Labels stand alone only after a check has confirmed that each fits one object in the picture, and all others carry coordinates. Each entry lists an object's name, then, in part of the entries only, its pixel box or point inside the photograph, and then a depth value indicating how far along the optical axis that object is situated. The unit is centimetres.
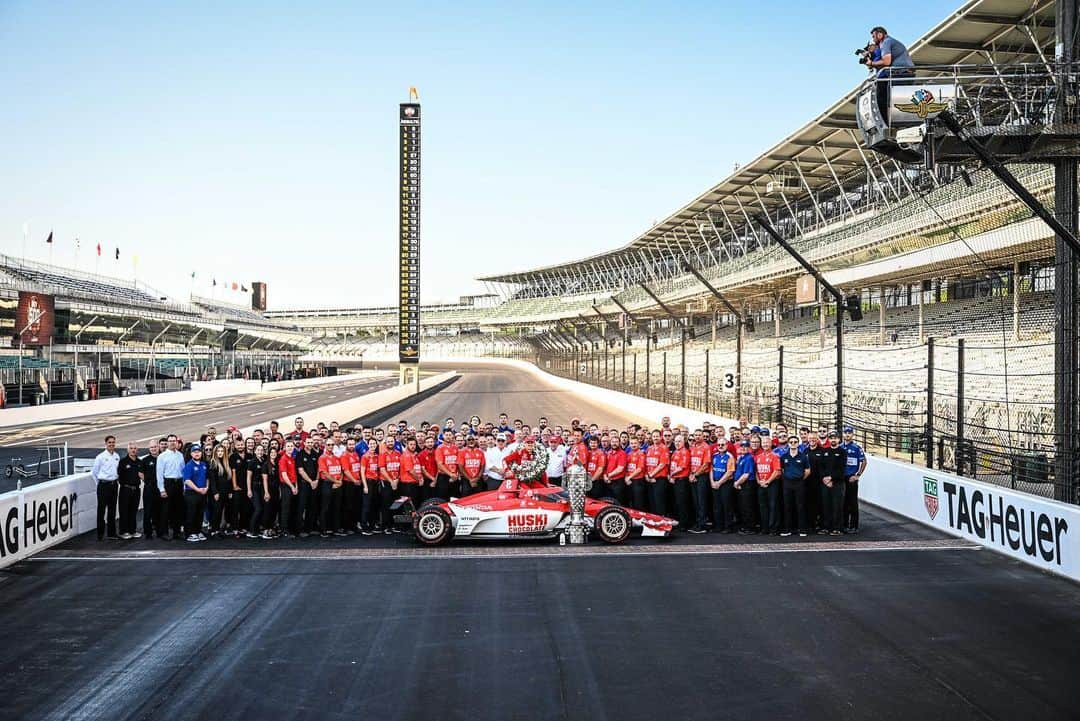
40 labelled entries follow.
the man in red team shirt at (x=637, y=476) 1389
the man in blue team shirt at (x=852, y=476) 1295
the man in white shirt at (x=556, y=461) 1465
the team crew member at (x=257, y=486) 1279
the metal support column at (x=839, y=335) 1689
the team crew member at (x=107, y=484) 1252
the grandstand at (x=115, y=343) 4597
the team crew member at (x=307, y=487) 1297
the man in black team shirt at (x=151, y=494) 1259
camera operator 1177
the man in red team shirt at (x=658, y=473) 1378
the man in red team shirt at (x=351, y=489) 1309
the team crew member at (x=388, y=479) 1343
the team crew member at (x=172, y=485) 1259
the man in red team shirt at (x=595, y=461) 1412
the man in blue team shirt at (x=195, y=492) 1266
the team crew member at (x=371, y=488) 1322
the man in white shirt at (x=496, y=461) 1443
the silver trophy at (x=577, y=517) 1230
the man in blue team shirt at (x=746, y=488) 1323
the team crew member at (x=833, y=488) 1291
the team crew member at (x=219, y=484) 1272
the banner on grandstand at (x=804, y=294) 2652
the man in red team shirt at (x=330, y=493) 1295
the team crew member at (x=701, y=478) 1354
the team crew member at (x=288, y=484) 1288
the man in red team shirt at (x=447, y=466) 1401
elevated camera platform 1170
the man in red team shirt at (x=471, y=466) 1412
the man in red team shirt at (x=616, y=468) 1409
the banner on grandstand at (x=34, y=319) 4141
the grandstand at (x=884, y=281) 2147
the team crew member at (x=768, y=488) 1313
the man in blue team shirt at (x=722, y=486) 1332
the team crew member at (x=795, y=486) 1298
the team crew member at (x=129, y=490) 1255
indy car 1221
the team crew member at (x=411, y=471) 1359
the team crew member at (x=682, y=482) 1362
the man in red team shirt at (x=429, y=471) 1395
